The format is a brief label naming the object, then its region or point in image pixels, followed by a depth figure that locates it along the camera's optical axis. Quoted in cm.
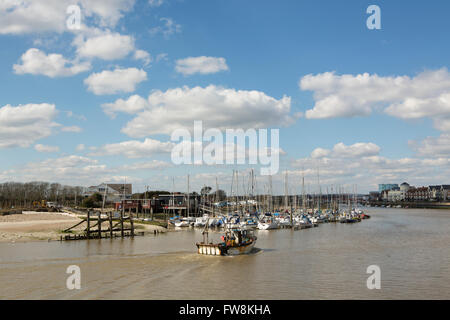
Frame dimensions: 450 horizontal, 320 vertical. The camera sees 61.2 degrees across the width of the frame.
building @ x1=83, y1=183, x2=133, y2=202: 14725
